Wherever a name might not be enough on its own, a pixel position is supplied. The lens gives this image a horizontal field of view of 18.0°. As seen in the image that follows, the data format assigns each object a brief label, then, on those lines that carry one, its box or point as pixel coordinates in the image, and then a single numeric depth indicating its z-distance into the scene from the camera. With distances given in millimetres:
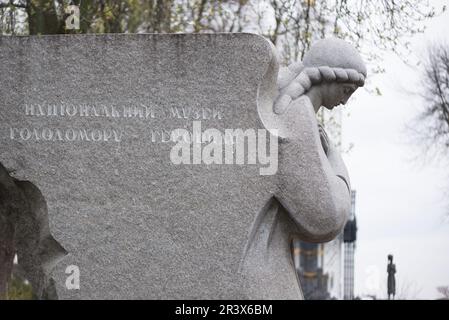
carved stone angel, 10641
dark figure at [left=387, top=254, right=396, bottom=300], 18641
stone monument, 10625
